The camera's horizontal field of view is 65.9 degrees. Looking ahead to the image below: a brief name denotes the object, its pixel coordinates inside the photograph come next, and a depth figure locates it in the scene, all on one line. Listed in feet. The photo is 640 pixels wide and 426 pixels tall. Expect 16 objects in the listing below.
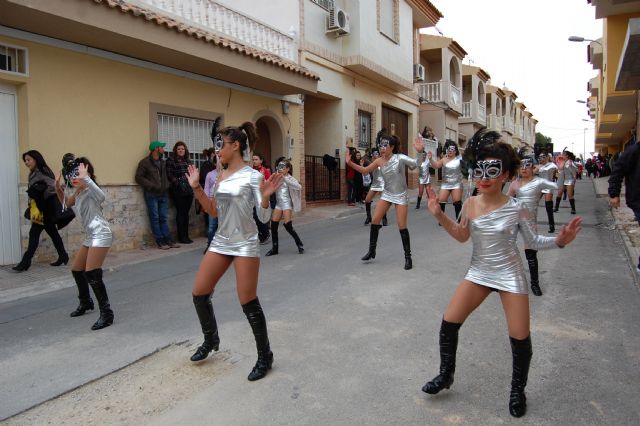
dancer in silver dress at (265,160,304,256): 28.60
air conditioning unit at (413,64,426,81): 73.61
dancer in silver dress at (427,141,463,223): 35.12
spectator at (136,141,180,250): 31.14
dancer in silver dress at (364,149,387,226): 31.27
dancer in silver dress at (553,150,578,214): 44.39
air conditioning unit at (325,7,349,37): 50.62
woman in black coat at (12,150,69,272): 24.25
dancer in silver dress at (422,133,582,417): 9.98
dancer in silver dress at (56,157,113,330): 15.99
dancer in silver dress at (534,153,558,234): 33.46
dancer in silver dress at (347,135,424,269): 23.53
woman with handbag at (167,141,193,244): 32.53
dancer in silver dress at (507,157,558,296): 19.84
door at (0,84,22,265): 25.26
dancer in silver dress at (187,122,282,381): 11.84
